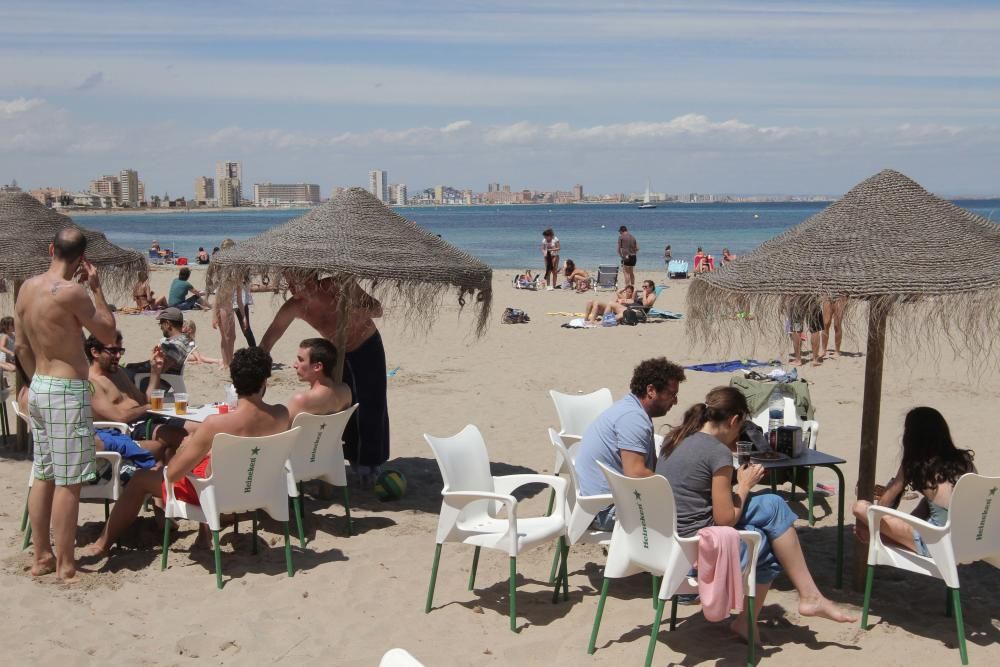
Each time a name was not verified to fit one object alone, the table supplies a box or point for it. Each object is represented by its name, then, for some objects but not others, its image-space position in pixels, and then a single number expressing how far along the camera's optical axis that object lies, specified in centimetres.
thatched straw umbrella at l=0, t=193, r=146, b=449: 719
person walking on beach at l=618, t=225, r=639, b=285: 2184
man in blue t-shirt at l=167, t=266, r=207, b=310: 1769
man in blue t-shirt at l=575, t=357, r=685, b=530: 454
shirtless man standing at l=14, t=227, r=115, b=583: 476
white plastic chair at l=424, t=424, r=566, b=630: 458
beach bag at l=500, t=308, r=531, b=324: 1645
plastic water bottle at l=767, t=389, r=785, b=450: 538
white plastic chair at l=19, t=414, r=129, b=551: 528
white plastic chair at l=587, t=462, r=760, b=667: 401
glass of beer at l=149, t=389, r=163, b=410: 633
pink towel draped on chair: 396
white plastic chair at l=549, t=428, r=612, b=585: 468
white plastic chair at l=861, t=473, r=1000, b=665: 407
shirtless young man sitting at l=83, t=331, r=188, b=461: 619
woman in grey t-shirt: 418
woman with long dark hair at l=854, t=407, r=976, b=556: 435
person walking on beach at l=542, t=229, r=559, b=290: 2275
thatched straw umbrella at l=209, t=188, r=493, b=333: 602
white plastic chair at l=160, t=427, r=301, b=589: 484
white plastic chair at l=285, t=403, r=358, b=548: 545
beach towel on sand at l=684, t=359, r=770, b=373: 1146
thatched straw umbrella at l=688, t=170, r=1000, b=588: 430
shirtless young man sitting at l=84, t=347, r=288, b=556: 502
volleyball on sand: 660
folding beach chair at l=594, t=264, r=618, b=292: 2223
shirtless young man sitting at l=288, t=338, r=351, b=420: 573
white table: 614
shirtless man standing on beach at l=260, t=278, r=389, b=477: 645
